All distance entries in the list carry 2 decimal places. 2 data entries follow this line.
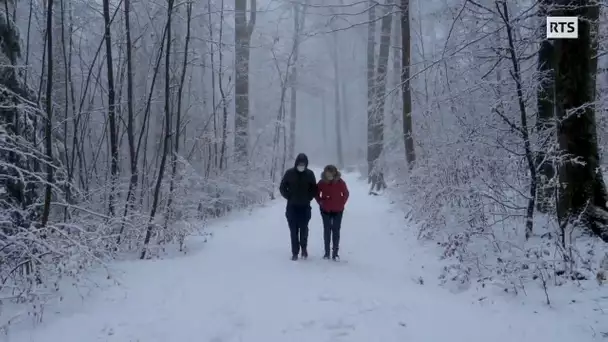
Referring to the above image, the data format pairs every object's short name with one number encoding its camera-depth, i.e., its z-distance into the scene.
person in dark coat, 7.90
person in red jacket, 7.78
